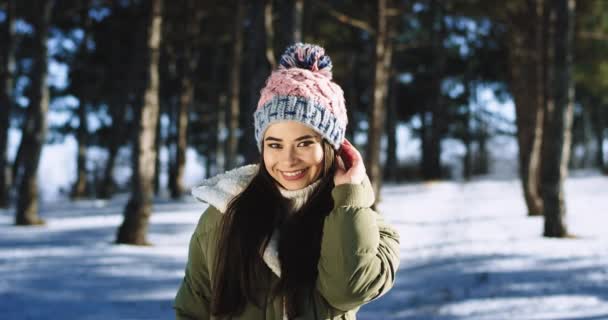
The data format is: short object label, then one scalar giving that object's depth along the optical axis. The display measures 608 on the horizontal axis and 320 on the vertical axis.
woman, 1.74
